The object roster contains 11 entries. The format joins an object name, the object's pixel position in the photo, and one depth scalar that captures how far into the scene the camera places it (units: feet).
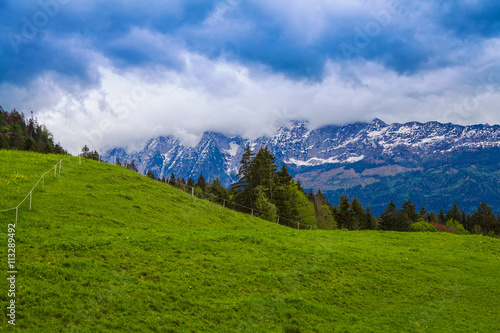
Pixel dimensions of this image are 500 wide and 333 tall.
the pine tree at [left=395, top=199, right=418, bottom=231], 357.20
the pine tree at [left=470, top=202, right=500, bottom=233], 385.05
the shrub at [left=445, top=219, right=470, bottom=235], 358.88
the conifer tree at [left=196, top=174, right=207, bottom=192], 508.04
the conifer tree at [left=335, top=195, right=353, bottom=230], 345.31
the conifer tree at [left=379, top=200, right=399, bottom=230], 363.15
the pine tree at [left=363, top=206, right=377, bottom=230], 360.48
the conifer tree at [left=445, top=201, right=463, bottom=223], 448.70
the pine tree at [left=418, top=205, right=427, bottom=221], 386.48
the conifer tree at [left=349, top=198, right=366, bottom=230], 345.72
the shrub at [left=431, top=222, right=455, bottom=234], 333.93
